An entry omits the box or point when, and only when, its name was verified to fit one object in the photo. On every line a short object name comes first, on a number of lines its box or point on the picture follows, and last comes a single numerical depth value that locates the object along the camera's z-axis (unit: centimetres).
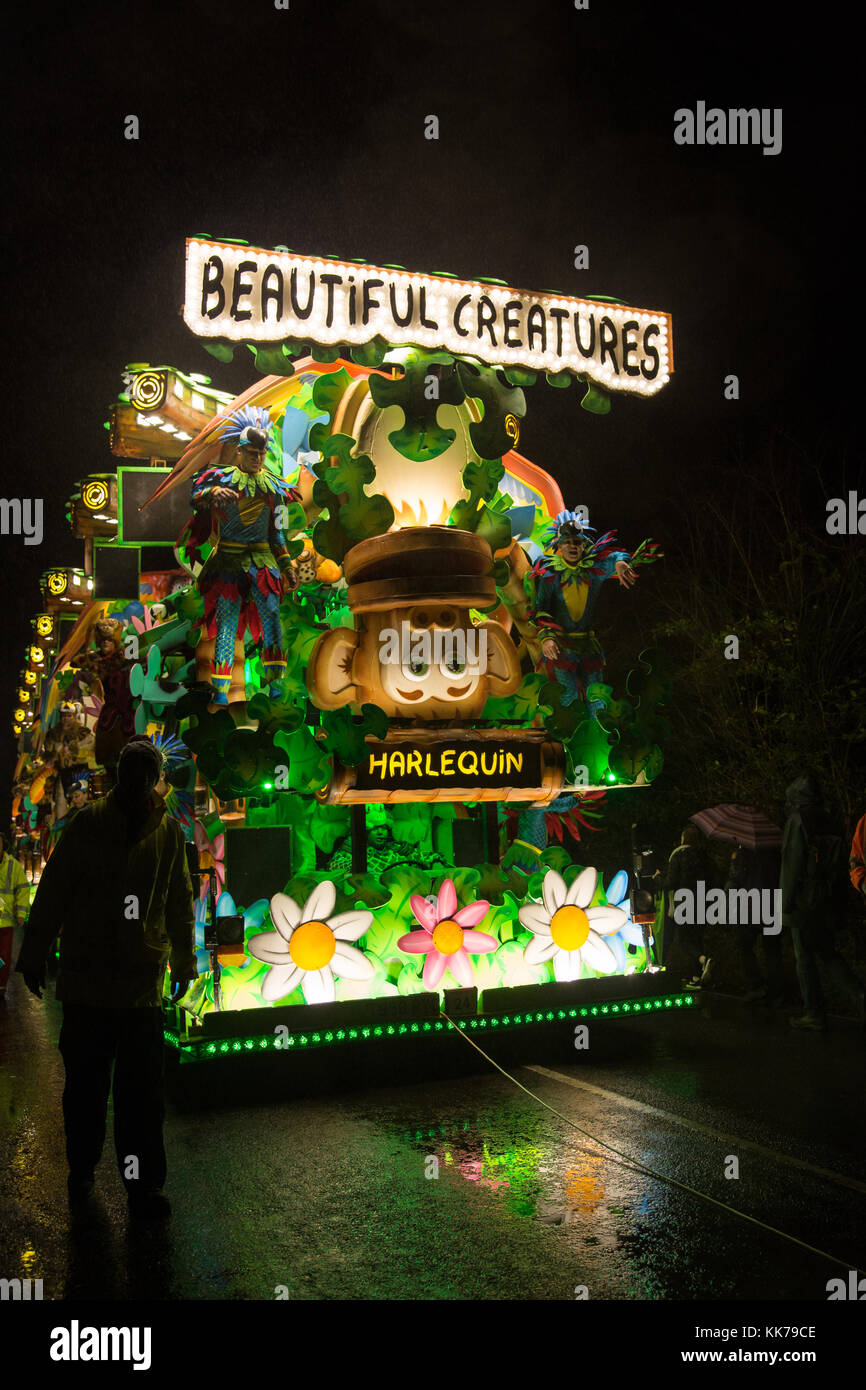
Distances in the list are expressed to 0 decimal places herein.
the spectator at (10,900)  1212
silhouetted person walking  537
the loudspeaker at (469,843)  976
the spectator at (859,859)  913
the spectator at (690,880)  1088
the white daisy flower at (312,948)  782
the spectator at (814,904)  934
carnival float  817
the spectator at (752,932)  1081
